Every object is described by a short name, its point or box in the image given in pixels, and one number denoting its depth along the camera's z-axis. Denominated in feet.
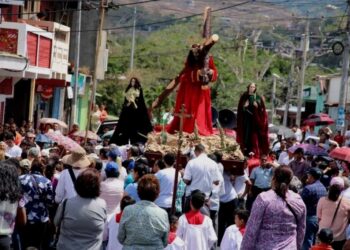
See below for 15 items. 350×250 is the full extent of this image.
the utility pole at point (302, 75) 209.67
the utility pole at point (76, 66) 141.08
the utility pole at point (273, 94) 256.71
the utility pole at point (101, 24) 94.68
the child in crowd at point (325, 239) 49.11
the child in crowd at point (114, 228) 49.62
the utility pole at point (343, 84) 137.49
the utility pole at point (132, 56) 261.38
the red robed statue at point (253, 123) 85.05
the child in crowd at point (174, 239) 49.01
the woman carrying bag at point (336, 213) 57.77
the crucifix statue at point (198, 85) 81.10
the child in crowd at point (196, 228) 52.24
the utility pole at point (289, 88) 252.62
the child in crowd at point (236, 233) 51.13
